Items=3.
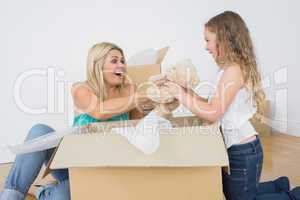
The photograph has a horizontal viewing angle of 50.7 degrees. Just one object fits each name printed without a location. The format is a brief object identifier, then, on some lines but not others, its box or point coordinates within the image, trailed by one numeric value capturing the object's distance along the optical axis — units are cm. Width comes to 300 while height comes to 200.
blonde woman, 97
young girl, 92
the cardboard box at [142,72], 120
